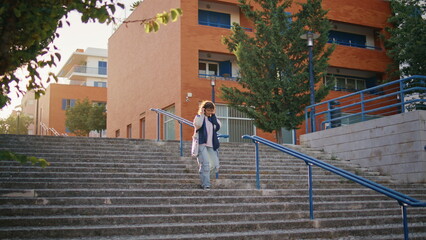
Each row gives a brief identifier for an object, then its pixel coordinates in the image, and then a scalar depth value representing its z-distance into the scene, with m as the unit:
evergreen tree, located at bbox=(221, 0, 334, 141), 17.55
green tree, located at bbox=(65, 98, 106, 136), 37.81
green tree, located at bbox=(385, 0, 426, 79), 22.27
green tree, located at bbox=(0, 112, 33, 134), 46.25
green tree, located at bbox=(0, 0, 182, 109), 4.07
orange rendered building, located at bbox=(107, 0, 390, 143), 22.91
